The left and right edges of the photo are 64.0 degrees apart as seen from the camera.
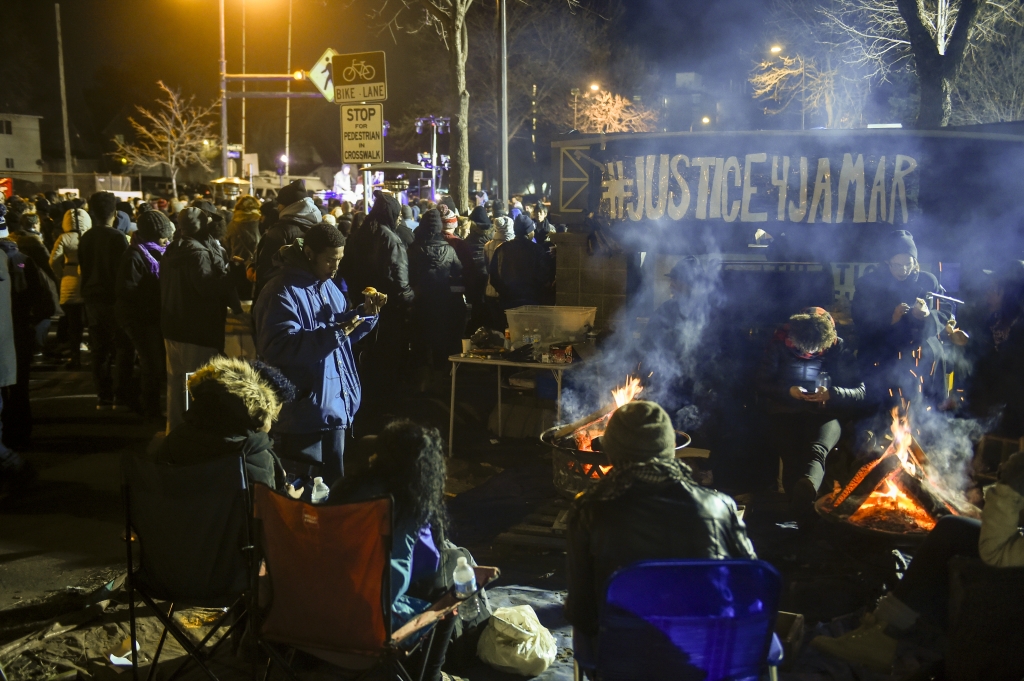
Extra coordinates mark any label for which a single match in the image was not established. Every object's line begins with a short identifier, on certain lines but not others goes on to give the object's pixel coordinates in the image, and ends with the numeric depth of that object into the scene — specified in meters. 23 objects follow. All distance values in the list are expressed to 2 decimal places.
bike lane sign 8.20
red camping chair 3.03
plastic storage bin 7.63
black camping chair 3.33
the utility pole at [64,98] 33.97
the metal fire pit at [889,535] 4.59
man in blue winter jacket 4.64
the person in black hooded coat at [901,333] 5.84
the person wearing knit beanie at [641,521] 2.91
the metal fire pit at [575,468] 4.93
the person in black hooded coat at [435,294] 9.34
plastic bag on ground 3.87
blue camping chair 2.74
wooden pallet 5.51
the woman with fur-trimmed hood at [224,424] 3.68
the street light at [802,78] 22.90
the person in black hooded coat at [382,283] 8.92
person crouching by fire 5.71
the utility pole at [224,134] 26.70
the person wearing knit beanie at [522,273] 9.42
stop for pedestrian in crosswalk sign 8.17
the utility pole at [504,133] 16.88
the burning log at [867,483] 5.09
